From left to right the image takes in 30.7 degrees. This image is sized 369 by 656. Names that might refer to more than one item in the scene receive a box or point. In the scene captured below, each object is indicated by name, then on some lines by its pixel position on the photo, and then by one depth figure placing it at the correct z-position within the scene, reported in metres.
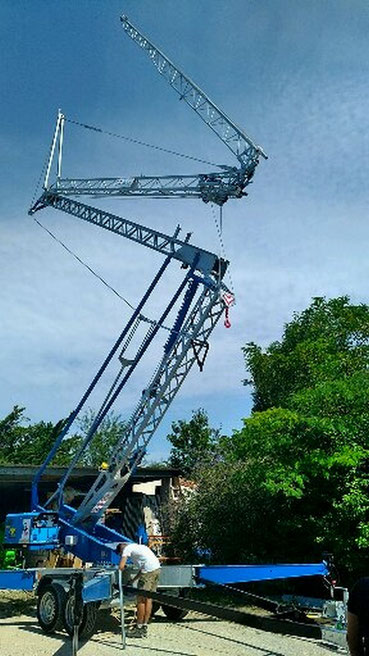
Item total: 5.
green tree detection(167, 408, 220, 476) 43.81
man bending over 11.80
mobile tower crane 12.35
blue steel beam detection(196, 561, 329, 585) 12.20
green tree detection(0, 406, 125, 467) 51.88
